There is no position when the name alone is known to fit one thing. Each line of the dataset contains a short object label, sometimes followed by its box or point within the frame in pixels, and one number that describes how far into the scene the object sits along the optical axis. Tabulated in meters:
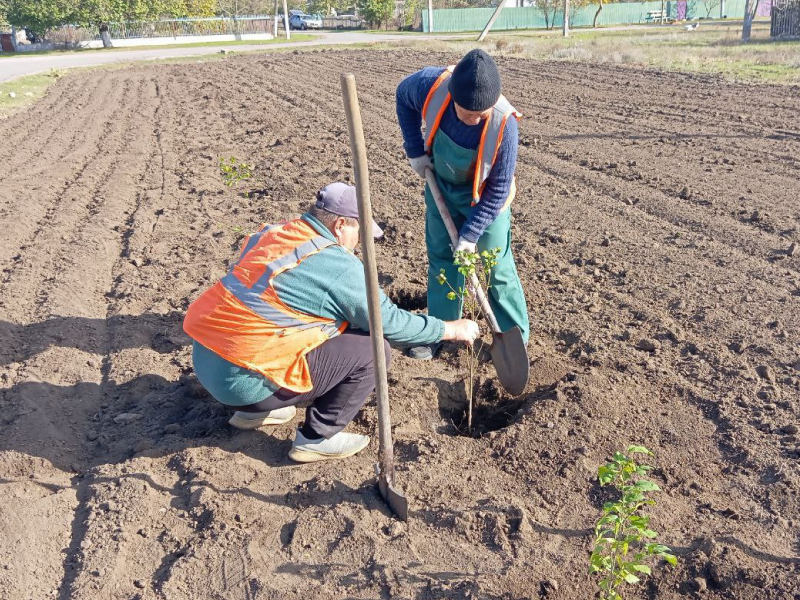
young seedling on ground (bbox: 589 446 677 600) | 2.27
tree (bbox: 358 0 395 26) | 52.59
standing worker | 3.36
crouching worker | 3.01
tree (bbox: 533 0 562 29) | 50.09
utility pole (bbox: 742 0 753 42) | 24.58
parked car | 54.94
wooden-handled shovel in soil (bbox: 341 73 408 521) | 2.46
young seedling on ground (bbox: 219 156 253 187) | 7.76
